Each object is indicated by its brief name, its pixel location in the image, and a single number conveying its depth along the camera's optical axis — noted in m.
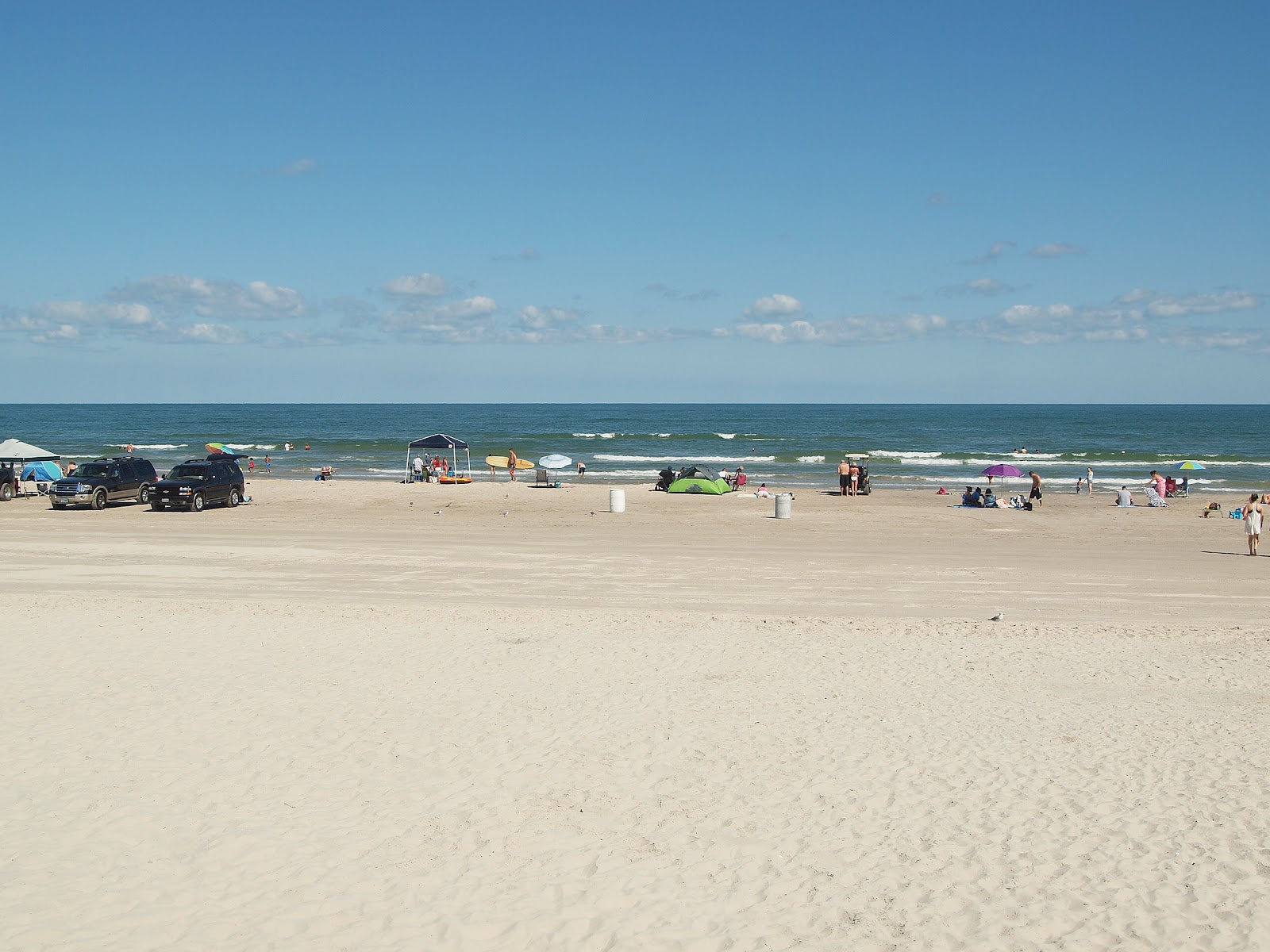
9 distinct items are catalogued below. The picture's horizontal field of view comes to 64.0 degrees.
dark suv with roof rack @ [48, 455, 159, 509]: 29.11
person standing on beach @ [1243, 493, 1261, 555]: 20.66
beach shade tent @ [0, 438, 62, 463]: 33.12
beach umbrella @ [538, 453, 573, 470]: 37.95
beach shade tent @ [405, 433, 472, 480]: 36.41
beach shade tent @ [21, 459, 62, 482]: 35.53
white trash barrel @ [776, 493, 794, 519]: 27.47
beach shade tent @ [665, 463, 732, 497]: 34.59
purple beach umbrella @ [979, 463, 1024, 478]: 31.90
